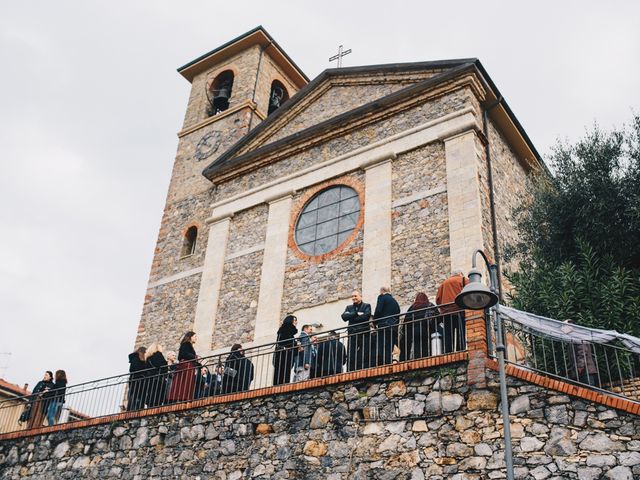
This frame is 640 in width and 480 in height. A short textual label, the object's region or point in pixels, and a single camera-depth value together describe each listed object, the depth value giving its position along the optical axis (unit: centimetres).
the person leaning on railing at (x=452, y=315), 859
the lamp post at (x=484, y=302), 673
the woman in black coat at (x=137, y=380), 1130
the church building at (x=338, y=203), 1295
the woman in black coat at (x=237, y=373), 1034
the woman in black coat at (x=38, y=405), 1255
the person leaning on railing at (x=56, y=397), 1239
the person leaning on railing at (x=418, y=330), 886
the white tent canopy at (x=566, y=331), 795
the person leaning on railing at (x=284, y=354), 1006
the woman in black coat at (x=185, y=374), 1047
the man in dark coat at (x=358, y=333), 922
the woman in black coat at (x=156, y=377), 1114
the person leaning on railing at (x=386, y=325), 903
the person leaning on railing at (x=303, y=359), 975
